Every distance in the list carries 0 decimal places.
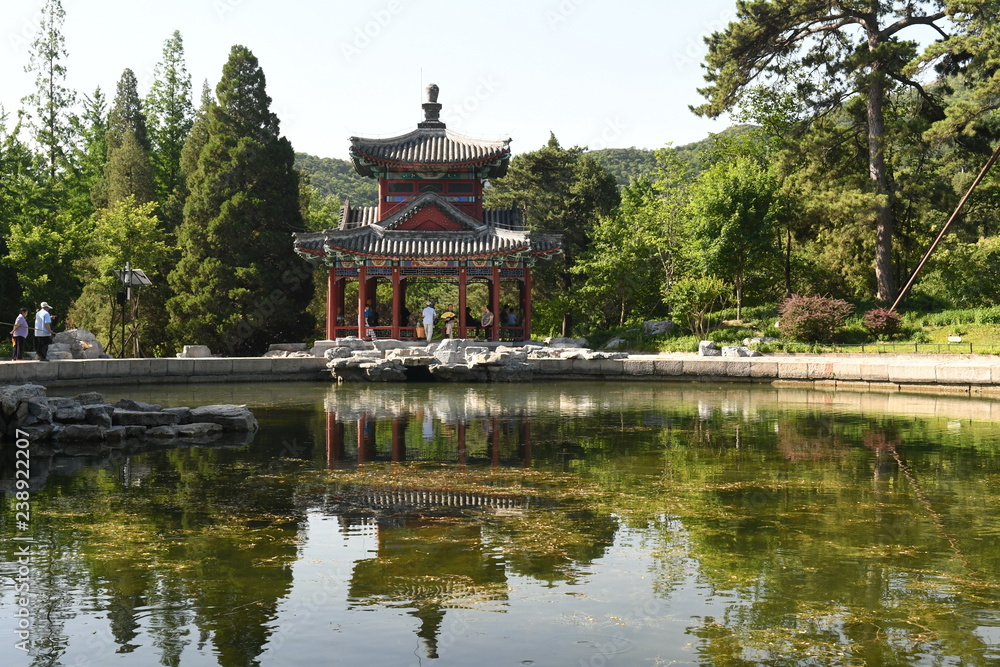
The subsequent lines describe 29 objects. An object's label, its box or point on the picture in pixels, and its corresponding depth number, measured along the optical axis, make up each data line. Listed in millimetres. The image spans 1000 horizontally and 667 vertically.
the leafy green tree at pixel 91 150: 47875
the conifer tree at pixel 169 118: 45000
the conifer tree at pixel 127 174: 40094
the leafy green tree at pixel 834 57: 31422
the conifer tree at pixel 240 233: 33406
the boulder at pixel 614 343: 33125
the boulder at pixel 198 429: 14164
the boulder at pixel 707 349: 28172
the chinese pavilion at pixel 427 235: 31547
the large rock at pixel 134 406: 14723
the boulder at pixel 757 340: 29159
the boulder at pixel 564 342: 30298
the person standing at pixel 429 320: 30312
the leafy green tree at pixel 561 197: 40156
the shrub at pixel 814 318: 28297
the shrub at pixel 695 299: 30906
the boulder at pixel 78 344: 27839
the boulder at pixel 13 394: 13344
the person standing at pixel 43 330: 22859
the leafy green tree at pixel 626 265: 35125
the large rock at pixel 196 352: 28953
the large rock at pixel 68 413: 13695
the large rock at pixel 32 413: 13336
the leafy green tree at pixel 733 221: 31469
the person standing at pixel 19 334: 22970
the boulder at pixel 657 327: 33438
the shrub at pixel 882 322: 28594
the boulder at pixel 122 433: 13508
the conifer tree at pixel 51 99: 47062
